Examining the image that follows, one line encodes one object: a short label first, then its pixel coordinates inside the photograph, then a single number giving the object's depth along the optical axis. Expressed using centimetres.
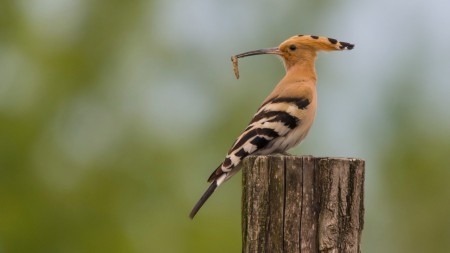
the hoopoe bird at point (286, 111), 1050
